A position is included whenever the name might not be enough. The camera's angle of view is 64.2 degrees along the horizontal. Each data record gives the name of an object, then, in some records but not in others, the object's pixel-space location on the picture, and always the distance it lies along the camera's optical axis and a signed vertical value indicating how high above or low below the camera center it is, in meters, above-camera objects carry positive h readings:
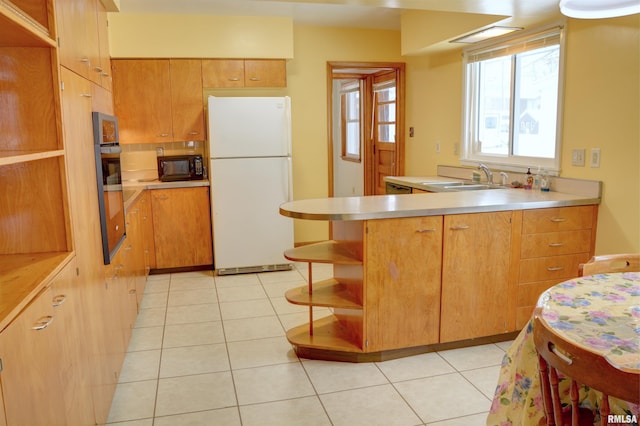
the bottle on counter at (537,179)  3.57 -0.29
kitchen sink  4.00 -0.37
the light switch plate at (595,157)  3.15 -0.12
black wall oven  2.37 -0.19
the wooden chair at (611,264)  1.96 -0.50
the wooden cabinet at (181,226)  4.69 -0.76
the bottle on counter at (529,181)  3.64 -0.31
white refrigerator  4.53 -0.33
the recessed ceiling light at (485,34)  3.65 +0.77
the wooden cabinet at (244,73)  4.79 +0.66
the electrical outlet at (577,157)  3.27 -0.13
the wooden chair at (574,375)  1.07 -0.53
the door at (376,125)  5.51 +0.19
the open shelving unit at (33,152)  1.76 -0.02
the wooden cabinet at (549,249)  3.05 -0.67
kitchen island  2.80 -0.72
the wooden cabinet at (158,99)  4.66 +0.41
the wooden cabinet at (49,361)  1.24 -0.61
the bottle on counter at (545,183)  3.51 -0.31
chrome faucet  4.04 -0.26
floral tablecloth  1.33 -0.53
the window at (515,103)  3.58 +0.27
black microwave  4.86 -0.23
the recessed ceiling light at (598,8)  1.99 +0.51
